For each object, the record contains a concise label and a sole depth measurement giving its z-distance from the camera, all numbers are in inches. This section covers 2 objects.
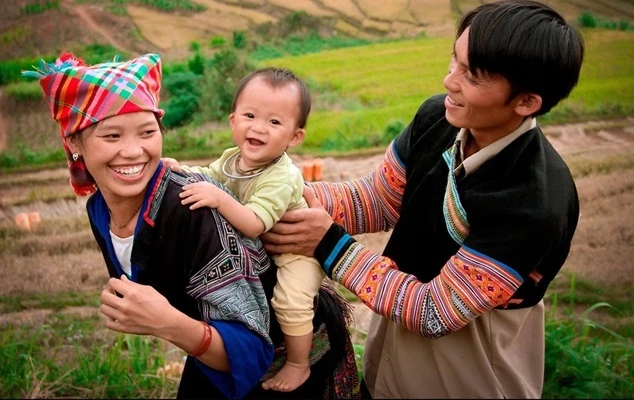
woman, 65.6
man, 70.1
